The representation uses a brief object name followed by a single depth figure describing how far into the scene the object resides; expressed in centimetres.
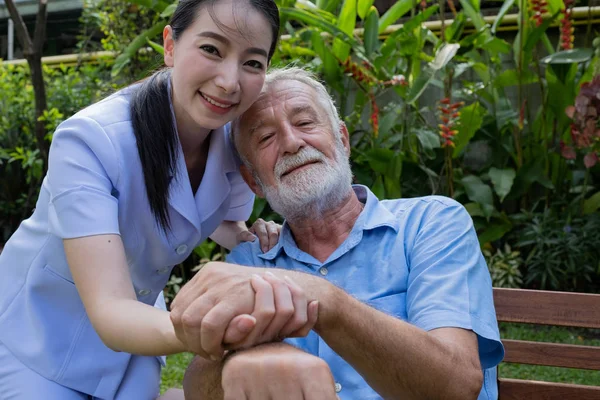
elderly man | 130
